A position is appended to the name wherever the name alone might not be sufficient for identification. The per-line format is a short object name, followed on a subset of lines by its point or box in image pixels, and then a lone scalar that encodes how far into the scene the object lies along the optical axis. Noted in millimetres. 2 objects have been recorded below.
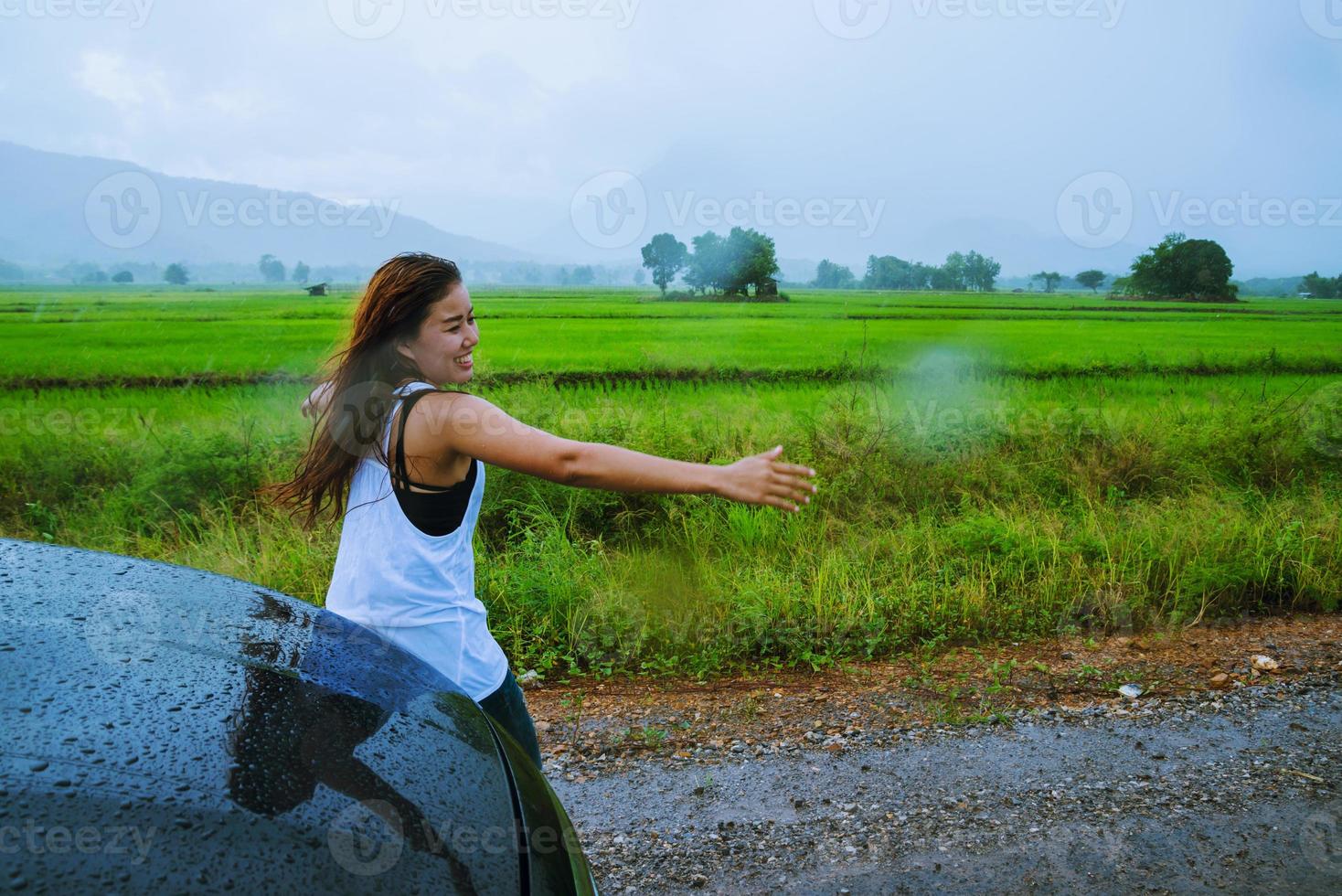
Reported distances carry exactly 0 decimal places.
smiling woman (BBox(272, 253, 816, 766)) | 1774
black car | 1008
